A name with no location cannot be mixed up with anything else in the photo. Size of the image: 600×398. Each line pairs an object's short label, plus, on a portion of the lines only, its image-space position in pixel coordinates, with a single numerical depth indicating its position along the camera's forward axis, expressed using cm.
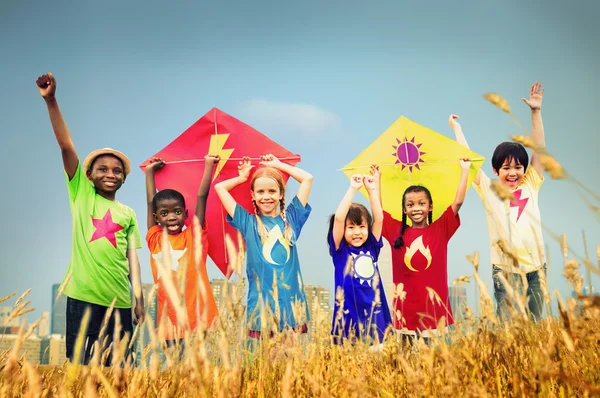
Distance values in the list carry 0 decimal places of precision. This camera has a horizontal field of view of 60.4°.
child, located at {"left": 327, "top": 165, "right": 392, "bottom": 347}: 466
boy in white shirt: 497
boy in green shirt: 432
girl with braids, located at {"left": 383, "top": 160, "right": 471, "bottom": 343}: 501
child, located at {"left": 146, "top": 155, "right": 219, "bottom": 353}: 486
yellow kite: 559
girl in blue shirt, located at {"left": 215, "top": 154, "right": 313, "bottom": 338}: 465
